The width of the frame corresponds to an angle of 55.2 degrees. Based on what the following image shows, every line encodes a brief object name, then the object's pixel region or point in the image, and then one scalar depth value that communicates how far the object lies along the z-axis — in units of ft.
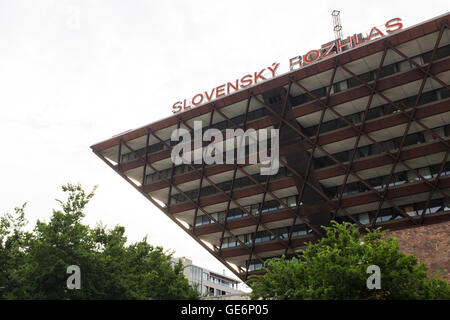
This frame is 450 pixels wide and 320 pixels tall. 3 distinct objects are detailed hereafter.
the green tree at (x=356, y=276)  75.51
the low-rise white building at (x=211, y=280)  427.33
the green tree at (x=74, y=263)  81.87
